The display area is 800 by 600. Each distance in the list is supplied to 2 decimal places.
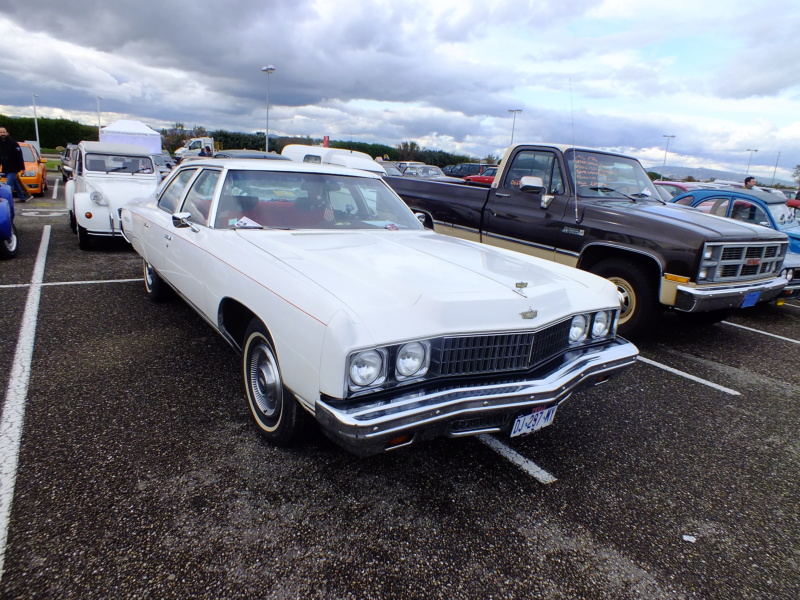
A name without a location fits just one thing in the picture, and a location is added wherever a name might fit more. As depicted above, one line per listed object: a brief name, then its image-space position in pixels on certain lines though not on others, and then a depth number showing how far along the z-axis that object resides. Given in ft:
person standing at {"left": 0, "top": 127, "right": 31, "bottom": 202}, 33.35
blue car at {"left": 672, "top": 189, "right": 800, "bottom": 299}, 23.67
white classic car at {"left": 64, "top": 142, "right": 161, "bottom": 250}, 25.29
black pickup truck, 15.20
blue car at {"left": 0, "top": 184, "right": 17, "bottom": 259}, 21.85
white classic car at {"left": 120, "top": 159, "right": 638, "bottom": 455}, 7.02
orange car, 44.96
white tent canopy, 67.05
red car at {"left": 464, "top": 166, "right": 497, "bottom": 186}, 64.95
